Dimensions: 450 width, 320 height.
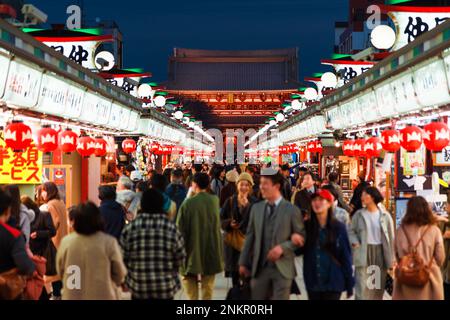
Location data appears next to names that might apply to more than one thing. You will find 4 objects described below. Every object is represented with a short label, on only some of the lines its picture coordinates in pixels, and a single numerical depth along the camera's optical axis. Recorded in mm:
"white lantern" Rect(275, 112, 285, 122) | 39781
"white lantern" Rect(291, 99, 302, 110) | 30120
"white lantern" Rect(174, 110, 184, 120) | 36959
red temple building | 62866
